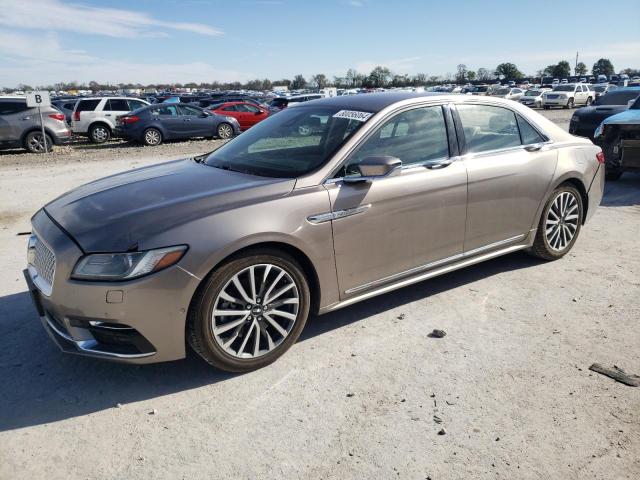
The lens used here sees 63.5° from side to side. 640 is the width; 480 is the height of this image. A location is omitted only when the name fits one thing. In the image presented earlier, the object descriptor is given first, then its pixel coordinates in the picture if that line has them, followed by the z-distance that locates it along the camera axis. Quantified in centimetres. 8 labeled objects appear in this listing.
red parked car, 2248
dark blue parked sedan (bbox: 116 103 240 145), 1819
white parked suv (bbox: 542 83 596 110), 3672
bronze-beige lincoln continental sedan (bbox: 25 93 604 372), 289
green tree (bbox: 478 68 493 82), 13682
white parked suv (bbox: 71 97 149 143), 1981
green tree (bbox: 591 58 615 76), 13644
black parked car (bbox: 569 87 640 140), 1101
